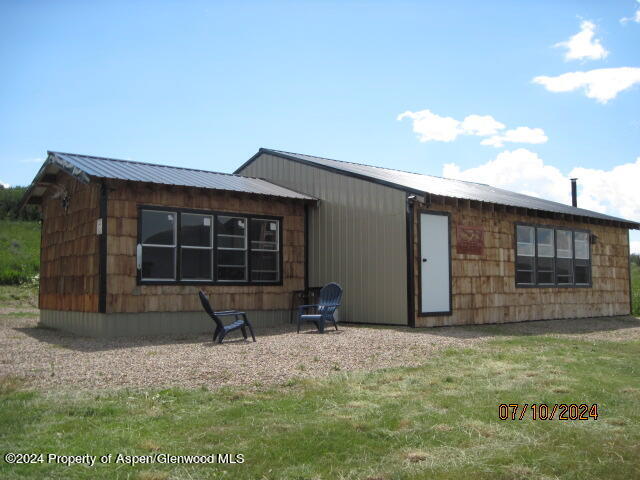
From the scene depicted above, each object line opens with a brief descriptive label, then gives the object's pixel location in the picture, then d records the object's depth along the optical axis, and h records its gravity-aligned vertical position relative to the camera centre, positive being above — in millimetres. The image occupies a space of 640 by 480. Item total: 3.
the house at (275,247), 11391 +660
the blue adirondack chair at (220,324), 9703 -714
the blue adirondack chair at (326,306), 11109 -489
